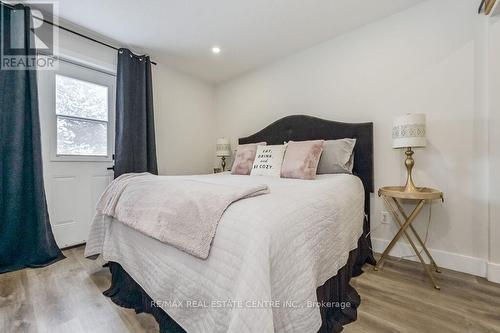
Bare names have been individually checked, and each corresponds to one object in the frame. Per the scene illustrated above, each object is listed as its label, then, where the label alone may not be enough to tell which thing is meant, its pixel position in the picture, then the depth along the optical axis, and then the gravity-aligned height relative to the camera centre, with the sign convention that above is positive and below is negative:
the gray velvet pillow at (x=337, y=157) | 2.20 +0.09
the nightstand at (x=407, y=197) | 1.66 -0.31
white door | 2.33 +0.27
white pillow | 2.29 +0.05
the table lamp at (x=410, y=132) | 1.75 +0.27
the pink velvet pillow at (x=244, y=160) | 2.61 +0.07
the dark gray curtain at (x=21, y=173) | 1.95 -0.07
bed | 0.76 -0.45
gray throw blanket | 0.93 -0.22
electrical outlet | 2.21 -0.51
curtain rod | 1.99 +1.43
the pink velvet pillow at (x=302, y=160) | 2.06 +0.05
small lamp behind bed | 3.47 +0.28
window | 2.44 +0.56
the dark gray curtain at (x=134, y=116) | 2.67 +0.61
